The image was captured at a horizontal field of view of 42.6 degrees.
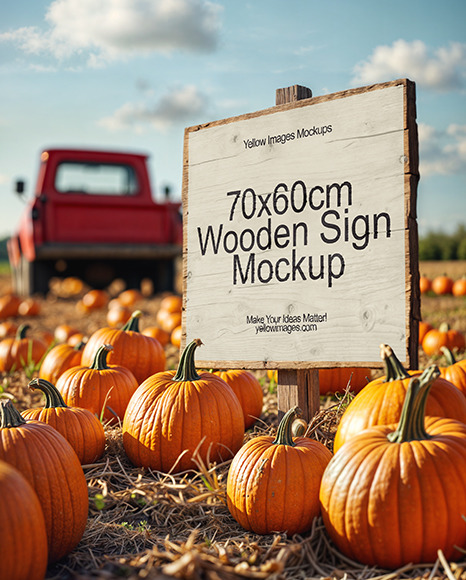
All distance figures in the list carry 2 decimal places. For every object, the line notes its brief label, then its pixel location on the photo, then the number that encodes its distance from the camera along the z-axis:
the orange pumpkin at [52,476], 2.05
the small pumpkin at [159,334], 6.04
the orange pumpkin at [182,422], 2.76
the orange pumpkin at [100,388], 3.35
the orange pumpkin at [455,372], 3.32
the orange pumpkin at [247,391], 3.40
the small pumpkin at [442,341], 5.43
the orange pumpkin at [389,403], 2.32
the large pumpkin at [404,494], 1.90
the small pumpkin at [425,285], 9.66
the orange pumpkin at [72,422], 2.78
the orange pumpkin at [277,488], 2.21
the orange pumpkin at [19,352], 5.55
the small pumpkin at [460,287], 9.52
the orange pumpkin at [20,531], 1.62
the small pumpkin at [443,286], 9.88
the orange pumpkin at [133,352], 3.92
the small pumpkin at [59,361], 4.28
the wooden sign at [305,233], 2.55
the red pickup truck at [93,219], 9.52
